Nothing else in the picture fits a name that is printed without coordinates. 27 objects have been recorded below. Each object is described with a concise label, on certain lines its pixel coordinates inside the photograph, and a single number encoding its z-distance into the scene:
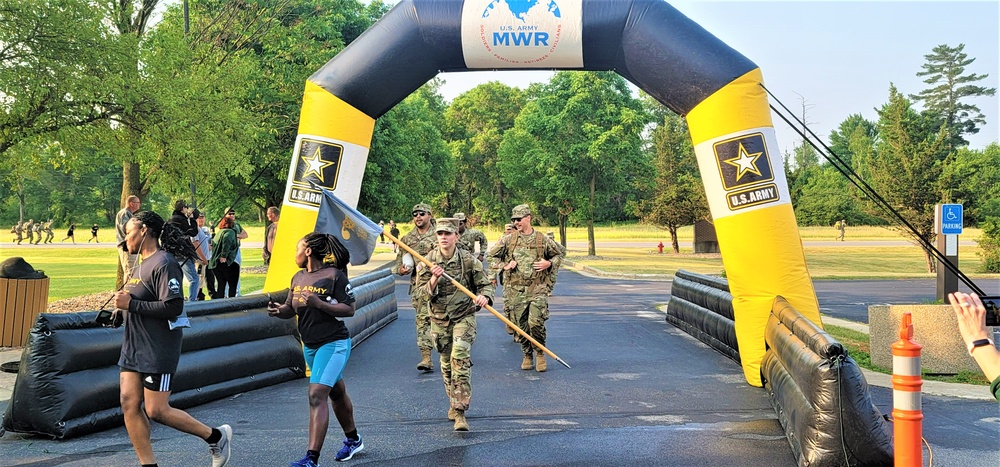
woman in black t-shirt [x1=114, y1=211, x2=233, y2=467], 5.43
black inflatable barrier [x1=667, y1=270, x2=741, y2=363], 11.18
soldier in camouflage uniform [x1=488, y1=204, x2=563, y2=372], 10.70
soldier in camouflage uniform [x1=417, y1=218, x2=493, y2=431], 7.21
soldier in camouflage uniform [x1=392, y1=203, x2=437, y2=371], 10.10
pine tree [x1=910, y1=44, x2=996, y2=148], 85.19
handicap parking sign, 12.21
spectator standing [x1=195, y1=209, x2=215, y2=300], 15.76
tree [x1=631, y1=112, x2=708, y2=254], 43.78
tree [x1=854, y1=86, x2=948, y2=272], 31.02
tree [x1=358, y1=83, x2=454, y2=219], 32.16
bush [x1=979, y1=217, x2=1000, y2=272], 29.08
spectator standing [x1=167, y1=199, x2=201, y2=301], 11.99
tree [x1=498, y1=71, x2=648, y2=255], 40.22
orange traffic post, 4.71
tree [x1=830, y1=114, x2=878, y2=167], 105.94
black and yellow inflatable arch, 9.19
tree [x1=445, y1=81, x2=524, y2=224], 76.69
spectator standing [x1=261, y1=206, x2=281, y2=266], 16.39
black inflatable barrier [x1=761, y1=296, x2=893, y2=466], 5.44
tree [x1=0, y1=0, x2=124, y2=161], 11.29
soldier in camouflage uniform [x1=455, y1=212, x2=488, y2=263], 12.18
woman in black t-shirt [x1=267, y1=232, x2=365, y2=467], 5.87
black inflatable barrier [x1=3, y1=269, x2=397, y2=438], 6.63
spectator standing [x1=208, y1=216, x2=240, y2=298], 15.23
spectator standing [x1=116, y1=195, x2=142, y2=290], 11.98
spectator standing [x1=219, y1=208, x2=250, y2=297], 15.64
